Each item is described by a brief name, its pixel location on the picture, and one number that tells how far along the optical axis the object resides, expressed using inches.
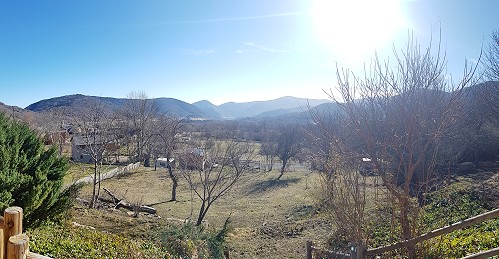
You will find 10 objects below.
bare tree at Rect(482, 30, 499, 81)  581.9
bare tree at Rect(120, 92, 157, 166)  1306.6
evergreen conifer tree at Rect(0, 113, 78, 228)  239.0
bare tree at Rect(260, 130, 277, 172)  1314.0
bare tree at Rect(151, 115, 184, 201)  769.9
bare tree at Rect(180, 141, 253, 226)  644.7
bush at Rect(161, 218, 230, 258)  323.3
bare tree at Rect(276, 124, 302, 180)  1215.8
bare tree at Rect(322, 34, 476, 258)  147.3
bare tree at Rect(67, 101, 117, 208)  658.0
